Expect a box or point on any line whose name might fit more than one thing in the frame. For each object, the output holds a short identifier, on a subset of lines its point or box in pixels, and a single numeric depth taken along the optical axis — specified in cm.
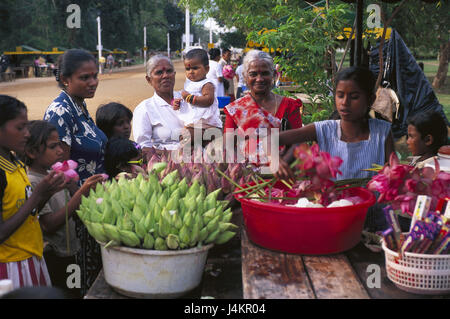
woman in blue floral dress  287
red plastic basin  172
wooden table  155
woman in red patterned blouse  332
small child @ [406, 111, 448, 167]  412
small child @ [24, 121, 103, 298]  244
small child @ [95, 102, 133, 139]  357
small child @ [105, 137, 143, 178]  301
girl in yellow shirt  211
